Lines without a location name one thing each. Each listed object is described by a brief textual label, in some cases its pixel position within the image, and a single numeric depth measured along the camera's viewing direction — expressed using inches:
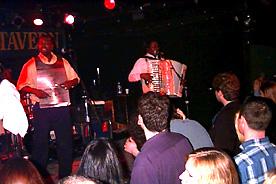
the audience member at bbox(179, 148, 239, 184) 61.5
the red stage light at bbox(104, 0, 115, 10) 265.2
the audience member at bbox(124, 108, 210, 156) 103.2
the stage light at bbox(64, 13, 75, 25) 252.1
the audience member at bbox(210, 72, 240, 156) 114.3
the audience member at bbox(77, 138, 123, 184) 78.8
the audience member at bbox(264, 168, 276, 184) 59.2
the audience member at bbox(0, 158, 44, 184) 72.6
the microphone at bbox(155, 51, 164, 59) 207.1
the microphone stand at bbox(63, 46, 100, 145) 231.3
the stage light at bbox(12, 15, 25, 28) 246.6
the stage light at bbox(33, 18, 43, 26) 248.3
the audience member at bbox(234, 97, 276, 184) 80.8
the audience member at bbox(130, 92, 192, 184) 81.6
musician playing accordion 203.2
